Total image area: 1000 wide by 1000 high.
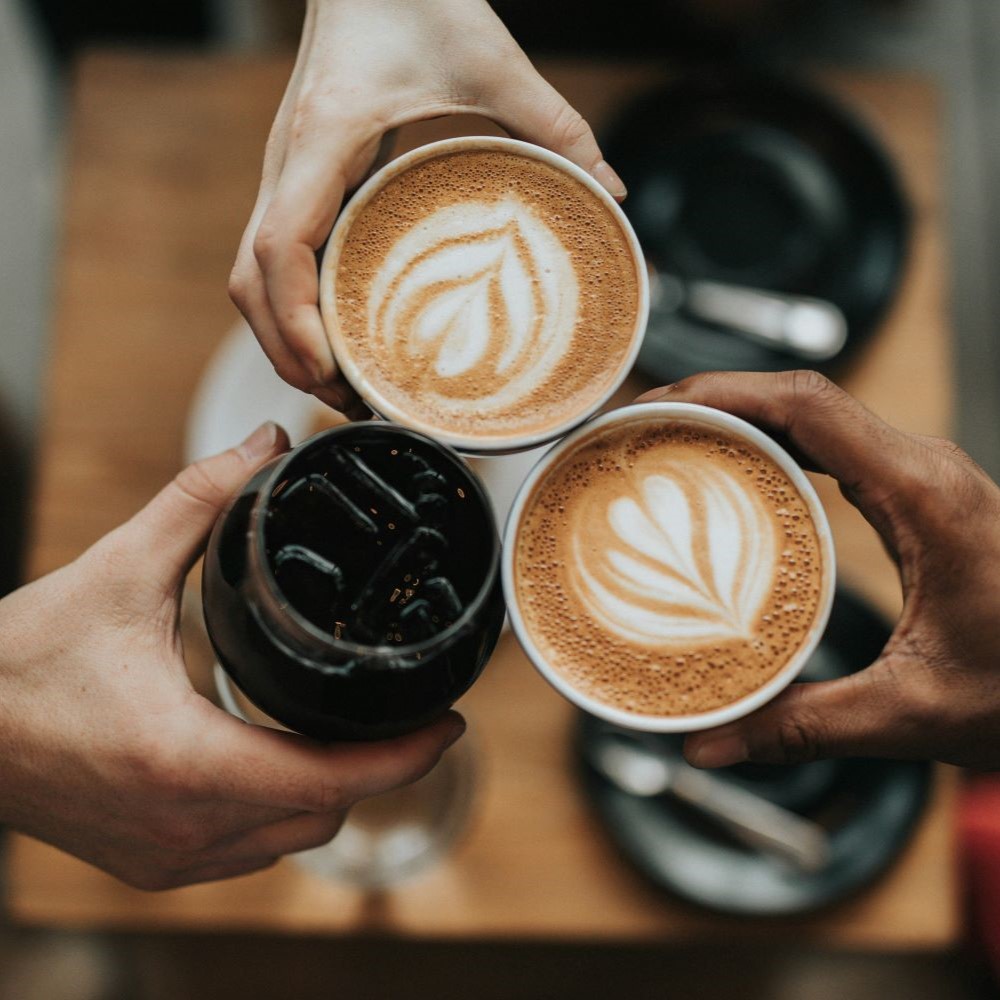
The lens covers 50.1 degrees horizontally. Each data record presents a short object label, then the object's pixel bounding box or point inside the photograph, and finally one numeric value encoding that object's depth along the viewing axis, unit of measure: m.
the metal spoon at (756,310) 0.91
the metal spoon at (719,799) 0.88
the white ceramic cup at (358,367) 0.57
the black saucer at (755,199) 0.91
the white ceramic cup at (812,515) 0.56
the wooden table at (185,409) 0.86
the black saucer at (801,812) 0.85
